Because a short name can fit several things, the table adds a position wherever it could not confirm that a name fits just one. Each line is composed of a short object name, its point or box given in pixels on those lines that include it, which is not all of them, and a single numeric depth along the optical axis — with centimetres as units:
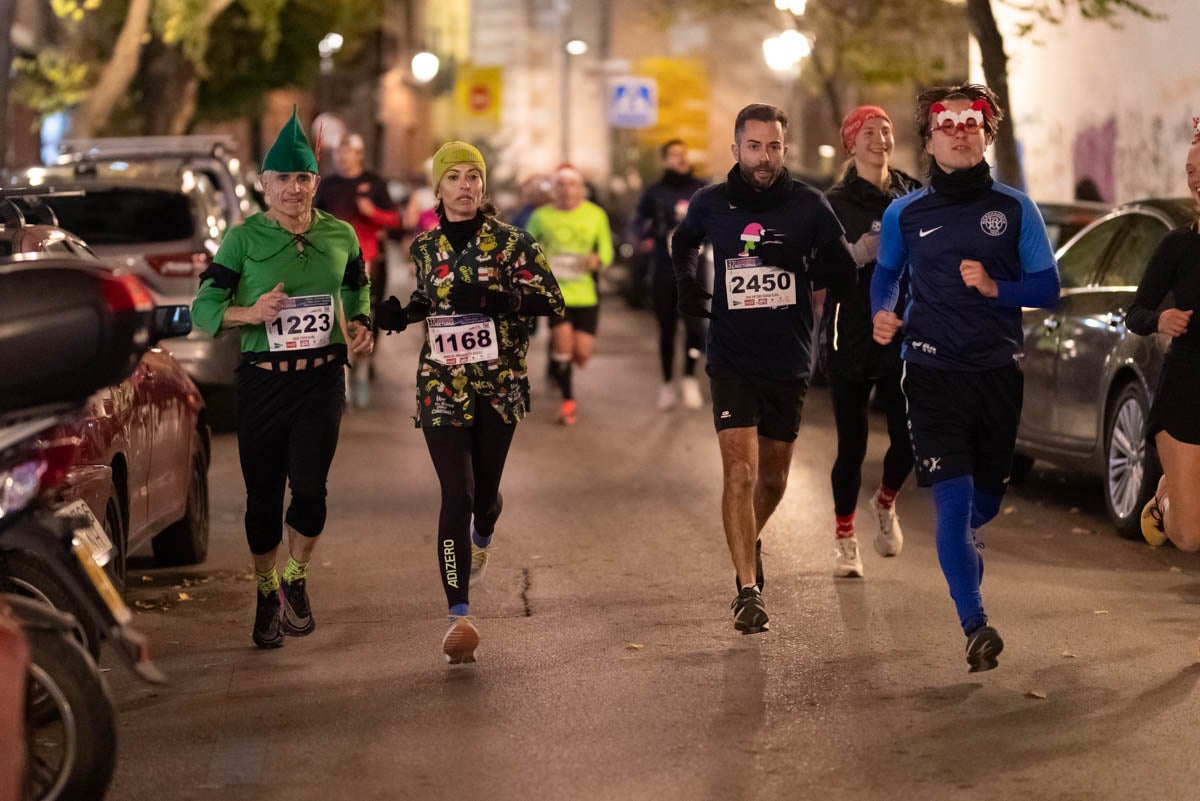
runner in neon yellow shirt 1747
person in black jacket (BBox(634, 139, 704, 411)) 1762
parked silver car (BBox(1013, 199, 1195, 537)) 1144
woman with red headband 996
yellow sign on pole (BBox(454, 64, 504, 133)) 5456
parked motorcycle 569
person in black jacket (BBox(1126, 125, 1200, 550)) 825
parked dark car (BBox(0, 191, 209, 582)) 824
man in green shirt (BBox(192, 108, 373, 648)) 853
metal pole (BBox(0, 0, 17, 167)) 1775
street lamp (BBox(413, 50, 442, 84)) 5666
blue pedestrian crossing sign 4625
